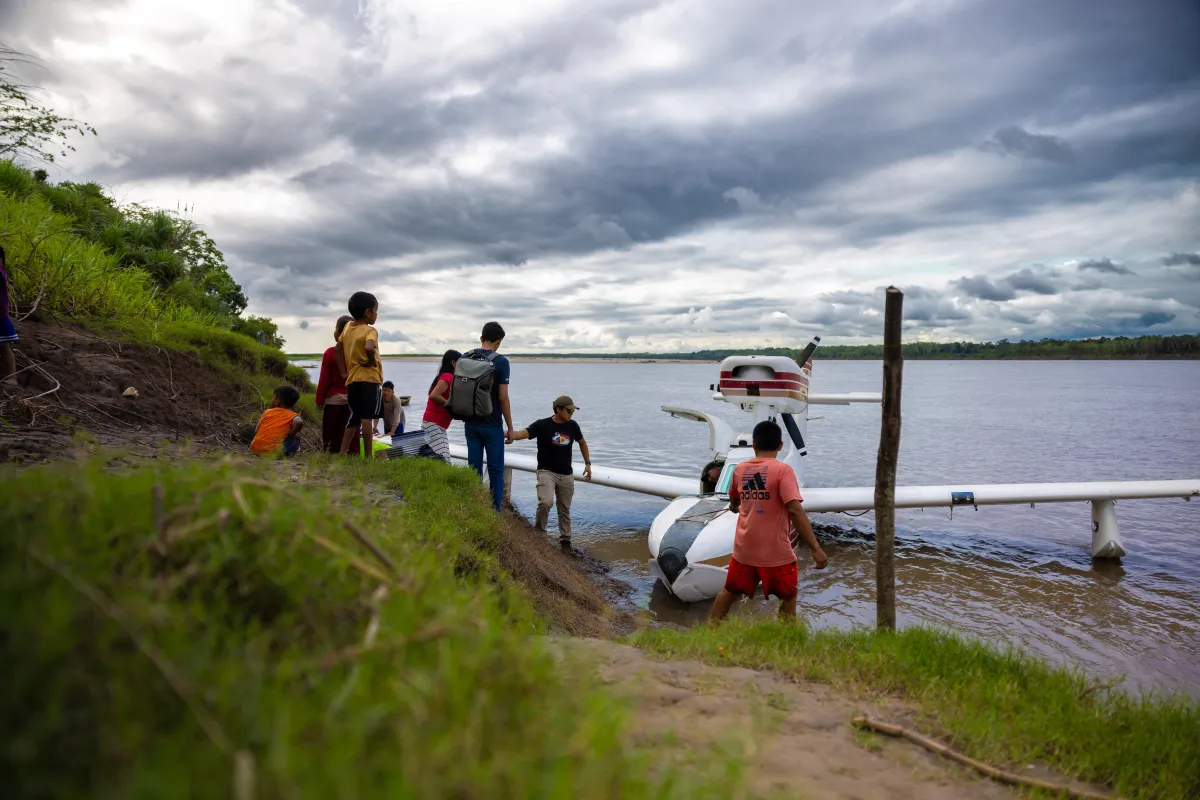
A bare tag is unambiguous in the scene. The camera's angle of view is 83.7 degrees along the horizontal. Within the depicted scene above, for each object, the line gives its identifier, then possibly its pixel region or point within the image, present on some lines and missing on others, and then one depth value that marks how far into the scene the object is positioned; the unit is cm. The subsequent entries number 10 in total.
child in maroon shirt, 827
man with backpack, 799
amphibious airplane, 1073
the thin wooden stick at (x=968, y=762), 338
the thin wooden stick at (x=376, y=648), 172
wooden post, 609
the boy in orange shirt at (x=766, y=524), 614
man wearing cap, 1115
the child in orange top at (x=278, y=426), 780
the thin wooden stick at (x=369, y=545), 225
